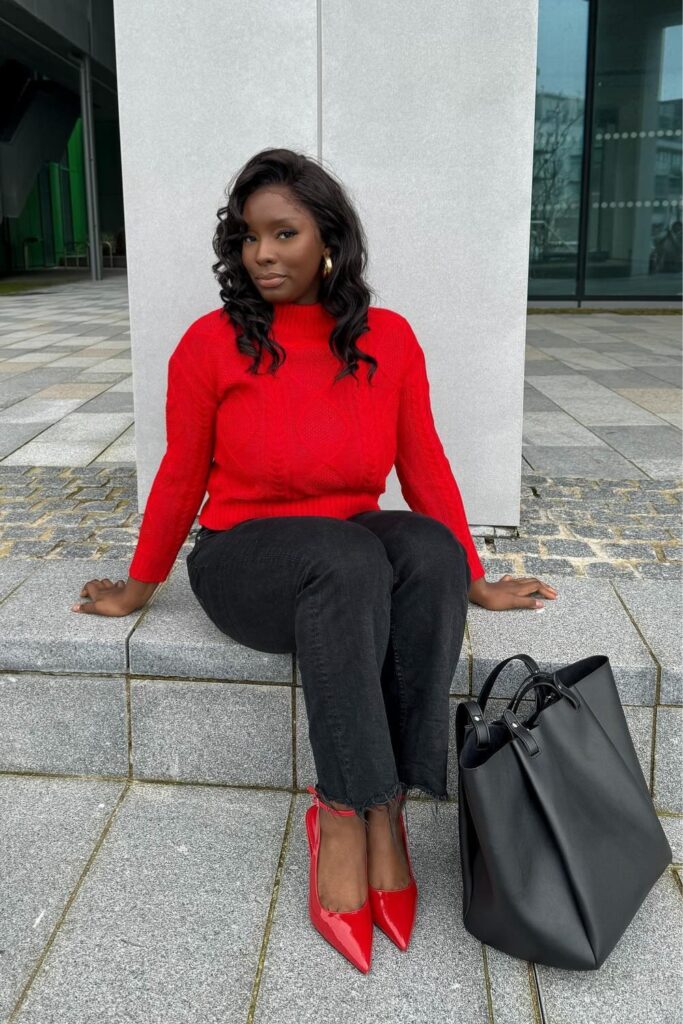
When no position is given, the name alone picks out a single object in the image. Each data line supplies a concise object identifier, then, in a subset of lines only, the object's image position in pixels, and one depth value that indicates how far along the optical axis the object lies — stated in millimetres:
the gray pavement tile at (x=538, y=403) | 6327
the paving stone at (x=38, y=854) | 1970
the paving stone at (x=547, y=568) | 3168
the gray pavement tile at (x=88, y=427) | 5449
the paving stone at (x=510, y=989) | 1805
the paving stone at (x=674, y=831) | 2320
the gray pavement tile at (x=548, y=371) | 7788
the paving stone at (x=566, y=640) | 2473
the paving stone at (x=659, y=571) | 3135
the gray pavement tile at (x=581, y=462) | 4578
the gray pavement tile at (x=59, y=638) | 2568
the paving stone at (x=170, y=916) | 1823
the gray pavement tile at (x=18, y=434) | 5176
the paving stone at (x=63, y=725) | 2600
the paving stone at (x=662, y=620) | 2473
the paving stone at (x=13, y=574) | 2992
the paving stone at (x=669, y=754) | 2500
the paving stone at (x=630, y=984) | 1811
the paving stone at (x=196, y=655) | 2486
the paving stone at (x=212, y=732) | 2523
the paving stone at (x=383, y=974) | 1809
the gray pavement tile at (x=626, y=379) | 7305
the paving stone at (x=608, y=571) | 3139
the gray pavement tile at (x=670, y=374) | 7366
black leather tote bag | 1834
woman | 1967
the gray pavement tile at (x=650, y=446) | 4676
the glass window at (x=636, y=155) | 14055
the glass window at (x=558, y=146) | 14109
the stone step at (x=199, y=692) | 2498
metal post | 21266
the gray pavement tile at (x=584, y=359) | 8406
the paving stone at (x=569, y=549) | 3371
